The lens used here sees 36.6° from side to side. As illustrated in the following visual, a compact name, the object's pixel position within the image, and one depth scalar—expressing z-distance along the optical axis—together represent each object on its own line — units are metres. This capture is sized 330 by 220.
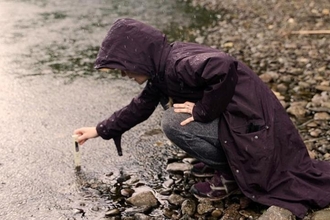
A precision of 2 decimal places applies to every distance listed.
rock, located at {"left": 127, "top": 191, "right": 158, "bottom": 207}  3.13
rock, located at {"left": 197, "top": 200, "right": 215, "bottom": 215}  3.04
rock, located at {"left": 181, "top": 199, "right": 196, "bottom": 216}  3.04
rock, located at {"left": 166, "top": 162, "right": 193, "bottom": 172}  3.54
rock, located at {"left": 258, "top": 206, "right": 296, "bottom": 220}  2.76
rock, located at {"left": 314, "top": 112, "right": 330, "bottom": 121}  4.29
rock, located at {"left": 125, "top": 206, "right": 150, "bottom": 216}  3.07
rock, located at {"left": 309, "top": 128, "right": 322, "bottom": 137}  3.99
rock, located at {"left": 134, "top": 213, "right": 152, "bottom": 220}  2.98
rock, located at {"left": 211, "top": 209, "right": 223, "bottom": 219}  3.00
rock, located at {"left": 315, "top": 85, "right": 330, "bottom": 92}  4.93
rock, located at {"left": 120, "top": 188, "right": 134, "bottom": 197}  3.27
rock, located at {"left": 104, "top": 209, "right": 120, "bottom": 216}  3.06
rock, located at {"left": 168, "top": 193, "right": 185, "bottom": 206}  3.15
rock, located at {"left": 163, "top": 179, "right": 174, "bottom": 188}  3.38
